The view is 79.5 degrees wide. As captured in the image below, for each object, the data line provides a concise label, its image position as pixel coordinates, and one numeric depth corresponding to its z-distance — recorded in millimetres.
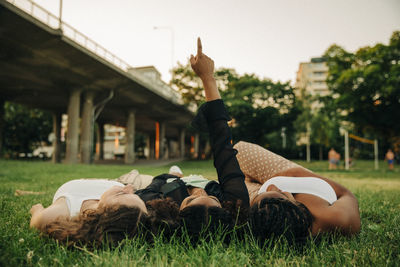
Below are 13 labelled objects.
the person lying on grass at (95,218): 1565
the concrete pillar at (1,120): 24453
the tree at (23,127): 37656
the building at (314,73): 74844
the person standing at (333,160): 20297
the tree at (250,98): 27753
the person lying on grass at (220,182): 1707
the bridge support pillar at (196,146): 46912
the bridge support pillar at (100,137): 38734
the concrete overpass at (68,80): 13148
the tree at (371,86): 15883
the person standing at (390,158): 20983
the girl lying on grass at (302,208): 1713
